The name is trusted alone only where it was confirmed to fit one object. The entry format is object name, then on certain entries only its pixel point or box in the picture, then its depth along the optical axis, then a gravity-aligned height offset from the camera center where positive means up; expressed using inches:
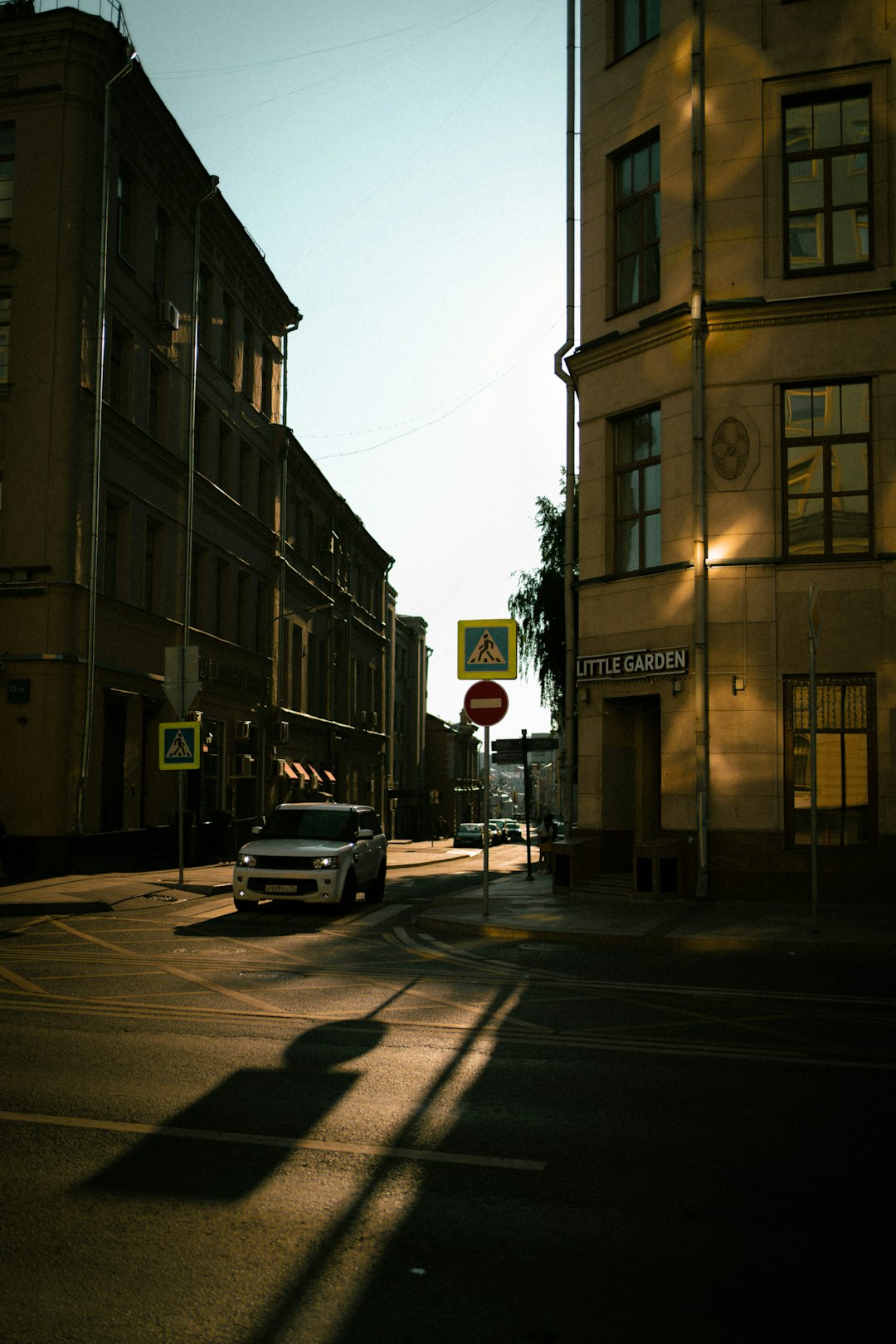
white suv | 658.8 -45.0
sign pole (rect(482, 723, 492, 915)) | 585.6 -22.8
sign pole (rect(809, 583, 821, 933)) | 503.5 +18.5
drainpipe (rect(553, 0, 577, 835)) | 810.8 +184.4
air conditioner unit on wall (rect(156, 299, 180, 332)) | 1178.6 +433.9
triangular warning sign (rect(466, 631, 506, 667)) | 617.6 +60.9
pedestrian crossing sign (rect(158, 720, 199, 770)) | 764.9 +16.0
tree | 1374.3 +186.1
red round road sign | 623.5 +37.2
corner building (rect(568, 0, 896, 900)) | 682.8 +188.8
